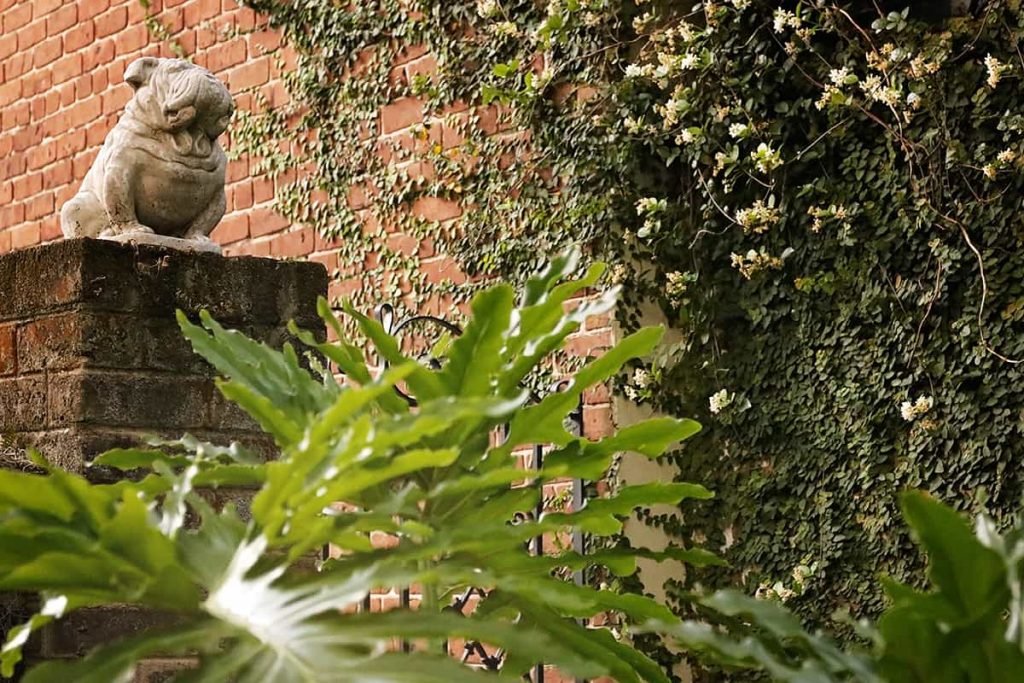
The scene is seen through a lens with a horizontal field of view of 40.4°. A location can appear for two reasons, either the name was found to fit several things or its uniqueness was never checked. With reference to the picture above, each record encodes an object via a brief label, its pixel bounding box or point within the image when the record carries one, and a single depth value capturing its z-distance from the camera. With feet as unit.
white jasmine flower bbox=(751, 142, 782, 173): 11.56
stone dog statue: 9.44
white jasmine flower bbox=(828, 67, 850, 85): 11.30
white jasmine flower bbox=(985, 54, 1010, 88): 10.43
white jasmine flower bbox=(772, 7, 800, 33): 11.55
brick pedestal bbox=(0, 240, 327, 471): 8.05
